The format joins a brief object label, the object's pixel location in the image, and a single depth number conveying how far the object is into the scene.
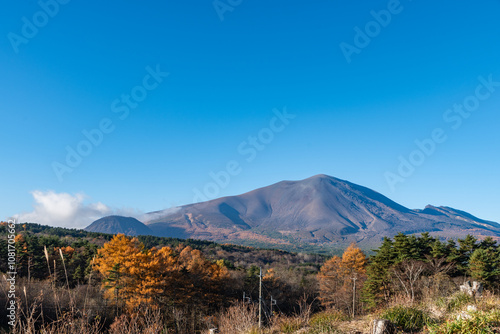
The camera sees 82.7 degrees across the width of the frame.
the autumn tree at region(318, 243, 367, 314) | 40.88
